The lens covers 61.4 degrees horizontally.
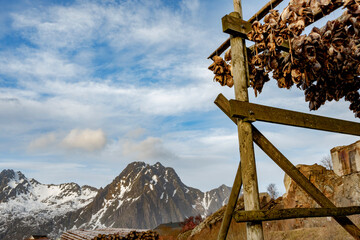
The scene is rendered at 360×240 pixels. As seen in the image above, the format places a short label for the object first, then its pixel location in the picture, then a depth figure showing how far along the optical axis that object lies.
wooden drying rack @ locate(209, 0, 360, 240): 4.08
